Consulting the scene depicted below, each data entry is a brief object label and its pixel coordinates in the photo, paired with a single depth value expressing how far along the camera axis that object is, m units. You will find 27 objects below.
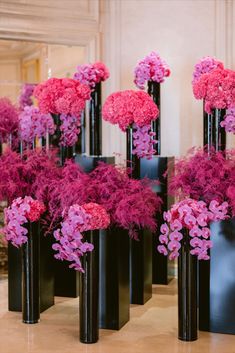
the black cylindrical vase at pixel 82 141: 5.05
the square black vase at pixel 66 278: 4.33
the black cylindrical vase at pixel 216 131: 4.07
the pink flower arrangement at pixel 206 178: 3.59
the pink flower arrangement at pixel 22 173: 3.97
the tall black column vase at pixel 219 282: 3.62
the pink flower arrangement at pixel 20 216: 3.73
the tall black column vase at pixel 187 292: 3.52
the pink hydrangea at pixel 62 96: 4.20
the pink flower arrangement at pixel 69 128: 4.41
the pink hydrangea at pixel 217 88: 3.90
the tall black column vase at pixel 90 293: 3.51
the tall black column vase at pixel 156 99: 4.64
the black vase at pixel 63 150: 4.48
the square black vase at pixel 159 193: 4.57
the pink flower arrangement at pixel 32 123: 4.55
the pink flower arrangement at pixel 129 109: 4.02
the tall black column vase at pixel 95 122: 4.50
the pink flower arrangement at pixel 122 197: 3.63
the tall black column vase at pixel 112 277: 3.75
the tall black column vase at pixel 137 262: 4.34
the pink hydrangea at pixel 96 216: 3.43
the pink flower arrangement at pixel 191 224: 3.44
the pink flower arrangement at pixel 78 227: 3.42
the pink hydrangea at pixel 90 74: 4.49
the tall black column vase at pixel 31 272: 3.84
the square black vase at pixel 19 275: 4.17
